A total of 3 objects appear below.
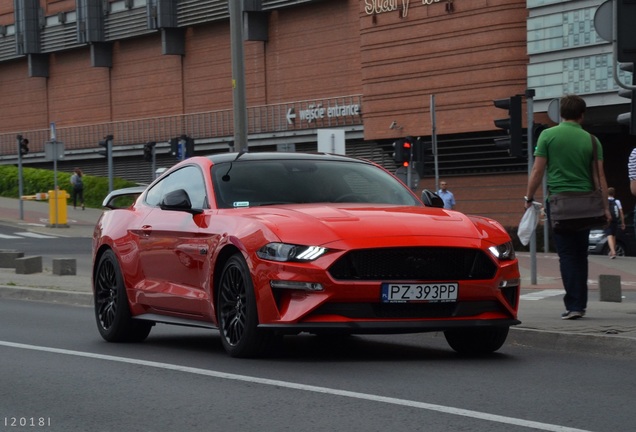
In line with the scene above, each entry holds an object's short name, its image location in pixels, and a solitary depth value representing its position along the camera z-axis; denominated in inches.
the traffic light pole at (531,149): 860.0
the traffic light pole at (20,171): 1996.8
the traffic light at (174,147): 1775.3
